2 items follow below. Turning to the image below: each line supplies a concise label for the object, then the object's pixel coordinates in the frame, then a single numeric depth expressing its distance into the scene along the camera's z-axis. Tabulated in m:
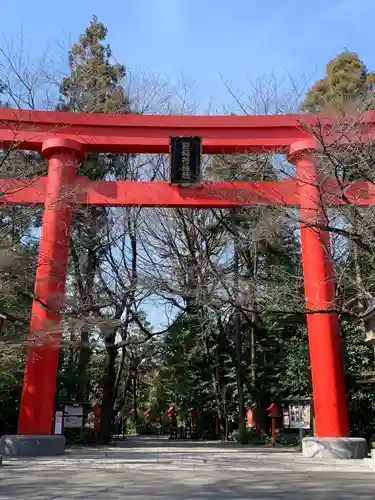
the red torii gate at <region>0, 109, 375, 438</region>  10.26
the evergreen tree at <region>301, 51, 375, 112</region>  14.62
